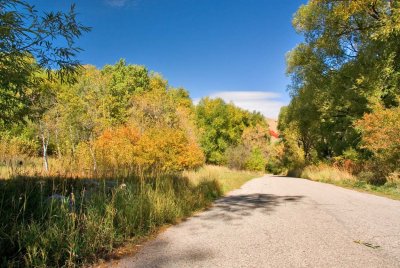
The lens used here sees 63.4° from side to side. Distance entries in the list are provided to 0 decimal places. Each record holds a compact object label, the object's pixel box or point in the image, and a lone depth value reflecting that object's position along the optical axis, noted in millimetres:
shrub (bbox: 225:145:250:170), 52250
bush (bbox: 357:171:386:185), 16378
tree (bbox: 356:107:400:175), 15023
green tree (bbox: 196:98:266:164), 58653
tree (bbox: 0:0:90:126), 5234
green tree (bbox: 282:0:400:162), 18859
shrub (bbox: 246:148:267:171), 53500
